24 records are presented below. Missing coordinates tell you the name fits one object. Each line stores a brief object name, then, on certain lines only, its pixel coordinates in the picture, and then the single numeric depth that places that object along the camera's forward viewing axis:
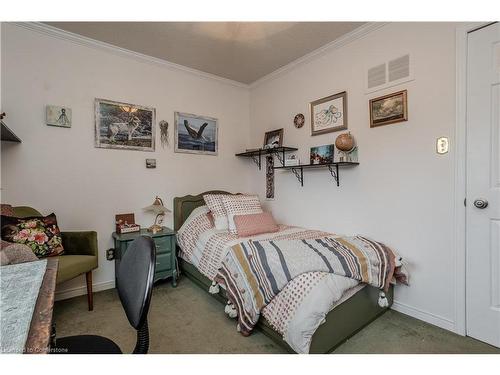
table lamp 2.71
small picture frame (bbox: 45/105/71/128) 2.32
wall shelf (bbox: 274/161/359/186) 2.41
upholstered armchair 1.98
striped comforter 1.64
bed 1.51
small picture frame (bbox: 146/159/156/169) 2.86
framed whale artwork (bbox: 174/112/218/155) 3.10
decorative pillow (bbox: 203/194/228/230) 2.71
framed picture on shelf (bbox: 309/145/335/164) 2.61
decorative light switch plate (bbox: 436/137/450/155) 1.85
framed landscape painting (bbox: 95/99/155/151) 2.58
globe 2.36
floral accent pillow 1.90
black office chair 0.88
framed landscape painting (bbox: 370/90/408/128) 2.07
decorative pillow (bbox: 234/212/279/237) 2.51
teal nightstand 2.52
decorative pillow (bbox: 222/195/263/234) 2.73
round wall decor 2.93
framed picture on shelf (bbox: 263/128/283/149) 3.21
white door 1.66
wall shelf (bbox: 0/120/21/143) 1.87
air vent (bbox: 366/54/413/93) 2.06
